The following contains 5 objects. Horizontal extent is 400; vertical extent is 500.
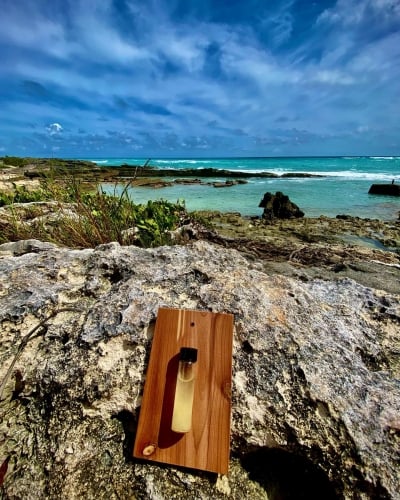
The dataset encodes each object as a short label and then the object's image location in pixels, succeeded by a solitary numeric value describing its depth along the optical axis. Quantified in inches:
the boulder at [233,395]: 9.6
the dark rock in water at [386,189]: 491.9
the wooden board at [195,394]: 9.7
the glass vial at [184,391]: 9.3
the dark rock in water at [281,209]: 302.4
